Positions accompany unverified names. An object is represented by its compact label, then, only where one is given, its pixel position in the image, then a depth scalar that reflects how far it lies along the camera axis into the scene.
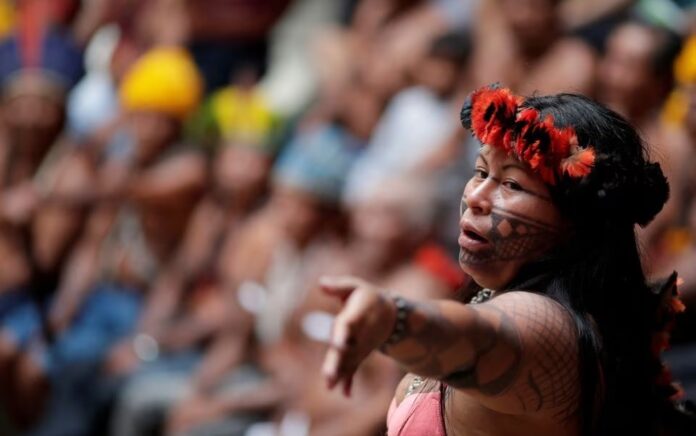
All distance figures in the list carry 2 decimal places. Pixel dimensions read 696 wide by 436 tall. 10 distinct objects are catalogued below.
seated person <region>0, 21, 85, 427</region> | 12.02
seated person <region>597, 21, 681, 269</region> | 8.59
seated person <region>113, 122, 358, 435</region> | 9.52
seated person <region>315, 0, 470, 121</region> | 10.41
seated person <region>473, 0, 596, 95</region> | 8.84
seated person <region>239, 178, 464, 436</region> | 7.86
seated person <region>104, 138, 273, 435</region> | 10.19
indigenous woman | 3.91
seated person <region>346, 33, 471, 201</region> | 9.41
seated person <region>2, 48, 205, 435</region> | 11.29
